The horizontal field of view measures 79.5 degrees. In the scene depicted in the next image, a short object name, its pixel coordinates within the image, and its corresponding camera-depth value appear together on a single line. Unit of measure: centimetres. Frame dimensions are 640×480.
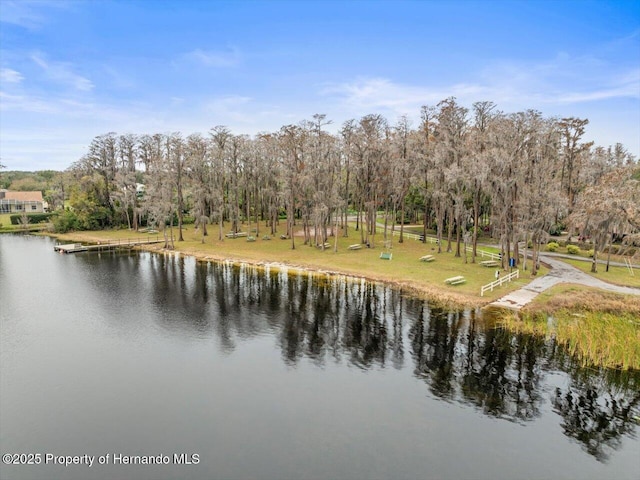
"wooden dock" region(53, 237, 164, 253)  5369
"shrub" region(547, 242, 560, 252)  5003
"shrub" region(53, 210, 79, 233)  7225
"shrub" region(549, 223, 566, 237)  5819
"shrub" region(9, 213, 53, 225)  8369
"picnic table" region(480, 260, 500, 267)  4034
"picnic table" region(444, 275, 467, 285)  3388
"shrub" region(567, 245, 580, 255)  4747
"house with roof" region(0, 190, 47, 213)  9609
